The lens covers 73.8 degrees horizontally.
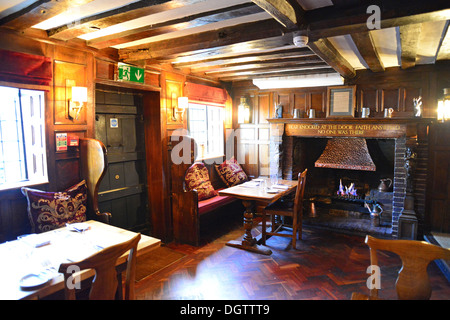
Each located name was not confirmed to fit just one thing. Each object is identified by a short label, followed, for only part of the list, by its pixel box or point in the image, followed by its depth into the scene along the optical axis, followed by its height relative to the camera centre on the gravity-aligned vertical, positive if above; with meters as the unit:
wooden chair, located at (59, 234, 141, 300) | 1.53 -0.73
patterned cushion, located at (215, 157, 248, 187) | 5.73 -0.76
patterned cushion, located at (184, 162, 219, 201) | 4.84 -0.76
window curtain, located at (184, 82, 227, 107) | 5.05 +0.75
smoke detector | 2.67 +0.86
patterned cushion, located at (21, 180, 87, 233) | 2.82 -0.71
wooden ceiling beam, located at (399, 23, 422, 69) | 2.80 +0.97
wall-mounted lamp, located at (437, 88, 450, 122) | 4.00 +0.34
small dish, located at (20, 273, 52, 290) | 1.66 -0.83
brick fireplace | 4.48 -0.66
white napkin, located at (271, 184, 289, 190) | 4.41 -0.79
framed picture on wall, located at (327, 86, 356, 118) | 5.03 +0.55
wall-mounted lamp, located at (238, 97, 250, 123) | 6.14 +0.48
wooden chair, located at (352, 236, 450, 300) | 1.65 -0.76
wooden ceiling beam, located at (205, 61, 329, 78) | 4.57 +1.06
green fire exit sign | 3.82 +0.81
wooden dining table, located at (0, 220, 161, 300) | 1.69 -0.83
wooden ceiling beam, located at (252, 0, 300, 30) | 2.11 +0.93
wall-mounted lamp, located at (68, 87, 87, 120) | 3.31 +0.39
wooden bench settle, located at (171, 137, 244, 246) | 4.31 -1.10
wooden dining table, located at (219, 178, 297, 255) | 3.95 -0.82
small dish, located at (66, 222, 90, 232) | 2.59 -0.80
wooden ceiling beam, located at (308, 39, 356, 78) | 3.19 +0.95
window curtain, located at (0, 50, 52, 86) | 2.76 +0.66
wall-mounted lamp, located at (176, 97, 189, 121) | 4.72 +0.47
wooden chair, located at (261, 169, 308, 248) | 4.20 -1.09
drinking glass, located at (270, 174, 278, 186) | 4.79 -0.77
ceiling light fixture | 5.20 +0.96
